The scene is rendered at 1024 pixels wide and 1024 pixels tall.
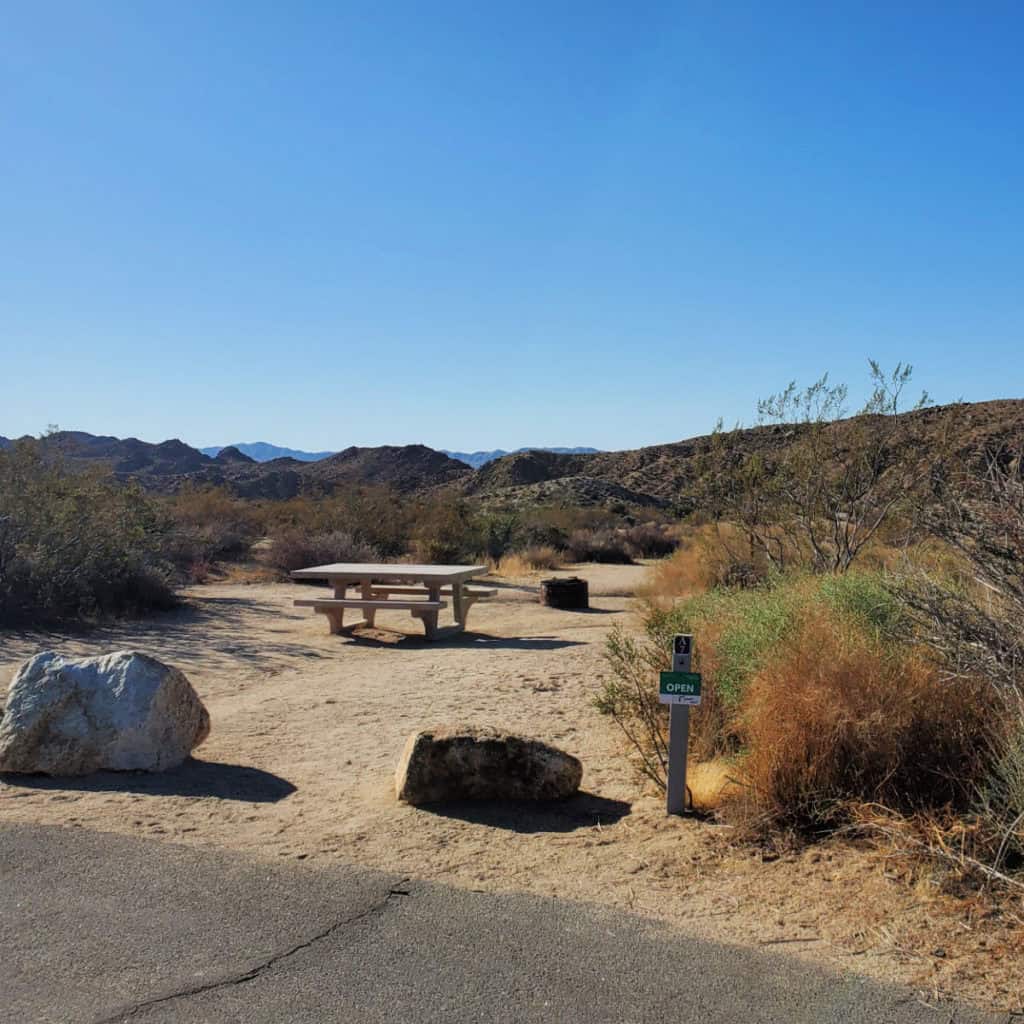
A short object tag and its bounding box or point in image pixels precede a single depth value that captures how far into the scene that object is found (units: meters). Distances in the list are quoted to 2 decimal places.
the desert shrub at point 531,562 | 22.02
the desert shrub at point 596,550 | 25.66
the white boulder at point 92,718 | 6.05
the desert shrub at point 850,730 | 4.74
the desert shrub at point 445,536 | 21.94
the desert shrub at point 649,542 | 28.34
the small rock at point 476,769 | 5.53
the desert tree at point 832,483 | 12.01
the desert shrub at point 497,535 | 24.66
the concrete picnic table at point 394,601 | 12.71
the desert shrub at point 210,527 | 20.44
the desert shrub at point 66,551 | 12.95
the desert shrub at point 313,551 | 20.38
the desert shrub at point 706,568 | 13.53
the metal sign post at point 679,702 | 5.14
